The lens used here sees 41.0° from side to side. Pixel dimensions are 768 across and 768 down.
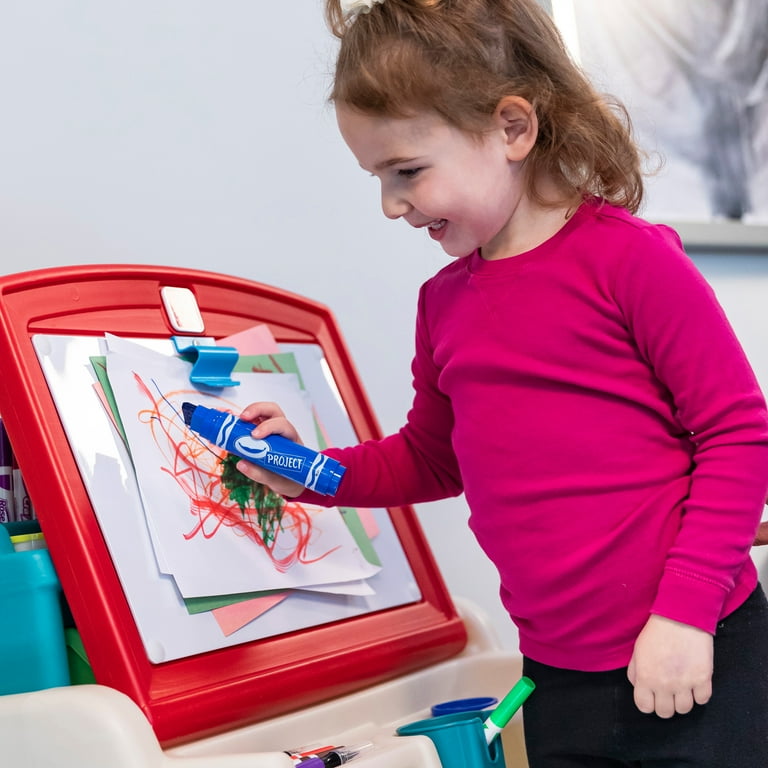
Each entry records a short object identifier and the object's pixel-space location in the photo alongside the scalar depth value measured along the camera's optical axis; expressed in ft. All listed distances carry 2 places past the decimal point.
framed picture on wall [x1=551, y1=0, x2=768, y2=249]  4.76
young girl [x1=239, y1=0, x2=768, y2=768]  2.01
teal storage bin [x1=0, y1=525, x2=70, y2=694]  2.11
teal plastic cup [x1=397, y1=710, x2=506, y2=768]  2.13
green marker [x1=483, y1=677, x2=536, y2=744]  2.21
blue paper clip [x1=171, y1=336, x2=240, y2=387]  2.62
